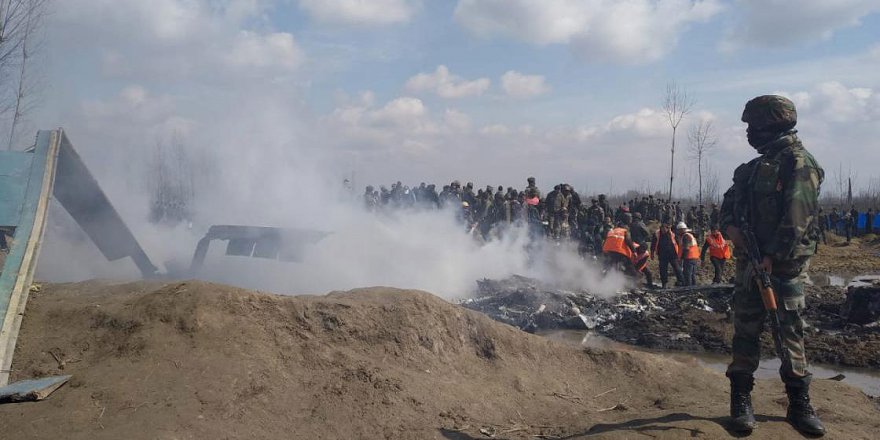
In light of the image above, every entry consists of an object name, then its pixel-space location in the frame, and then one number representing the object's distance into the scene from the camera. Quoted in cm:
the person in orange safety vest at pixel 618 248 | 1445
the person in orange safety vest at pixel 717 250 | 1552
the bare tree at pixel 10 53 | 1895
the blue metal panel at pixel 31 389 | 365
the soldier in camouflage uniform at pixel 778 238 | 366
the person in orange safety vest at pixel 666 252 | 1527
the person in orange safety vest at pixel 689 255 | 1489
